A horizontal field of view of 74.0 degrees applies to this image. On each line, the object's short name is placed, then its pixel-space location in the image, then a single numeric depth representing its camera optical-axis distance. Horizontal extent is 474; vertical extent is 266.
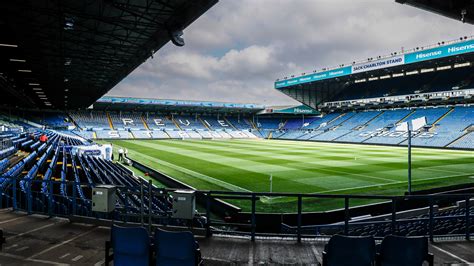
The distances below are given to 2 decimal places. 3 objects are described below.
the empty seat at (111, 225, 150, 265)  4.22
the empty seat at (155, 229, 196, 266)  4.02
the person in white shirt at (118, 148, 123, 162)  26.34
